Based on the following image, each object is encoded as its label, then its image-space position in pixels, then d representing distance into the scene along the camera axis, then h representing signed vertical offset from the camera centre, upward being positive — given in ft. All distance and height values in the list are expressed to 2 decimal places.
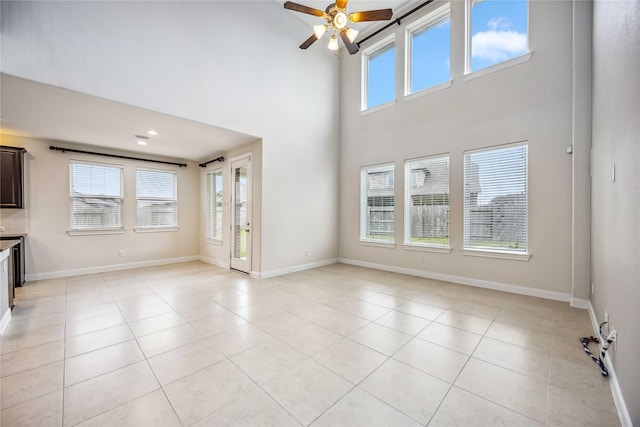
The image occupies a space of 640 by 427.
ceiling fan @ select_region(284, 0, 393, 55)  10.34 +8.14
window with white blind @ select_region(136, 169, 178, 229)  19.21 +0.94
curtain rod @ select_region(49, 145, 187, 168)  15.67 +3.84
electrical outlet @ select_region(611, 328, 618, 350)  5.91 -3.04
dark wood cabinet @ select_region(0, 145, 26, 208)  13.87 +1.90
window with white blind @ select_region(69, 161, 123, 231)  16.62 +0.98
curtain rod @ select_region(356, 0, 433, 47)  16.01 +13.02
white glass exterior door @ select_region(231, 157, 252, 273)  16.63 -0.30
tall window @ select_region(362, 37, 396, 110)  18.33 +10.32
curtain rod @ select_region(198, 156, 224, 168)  18.94 +3.92
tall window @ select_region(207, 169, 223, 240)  20.27 +0.61
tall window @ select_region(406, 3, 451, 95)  15.56 +10.31
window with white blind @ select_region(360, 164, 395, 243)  18.01 +0.51
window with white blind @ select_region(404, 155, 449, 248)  15.37 +0.57
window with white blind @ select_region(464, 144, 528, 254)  12.85 +0.62
